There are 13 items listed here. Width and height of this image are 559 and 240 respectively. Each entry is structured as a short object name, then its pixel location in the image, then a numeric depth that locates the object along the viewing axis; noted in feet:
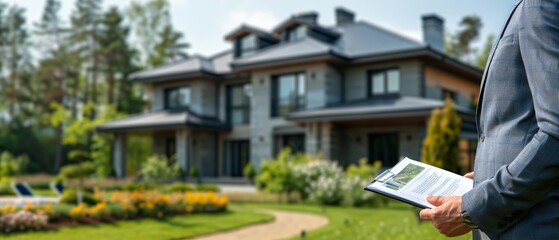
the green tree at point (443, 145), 38.81
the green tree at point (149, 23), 155.63
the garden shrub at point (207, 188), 64.28
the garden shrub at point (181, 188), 63.57
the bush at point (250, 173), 74.69
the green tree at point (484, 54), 140.36
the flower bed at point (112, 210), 31.09
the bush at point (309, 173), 55.57
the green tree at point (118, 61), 145.48
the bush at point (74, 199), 39.47
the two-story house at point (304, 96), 70.03
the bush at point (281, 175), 55.98
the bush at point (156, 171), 49.57
